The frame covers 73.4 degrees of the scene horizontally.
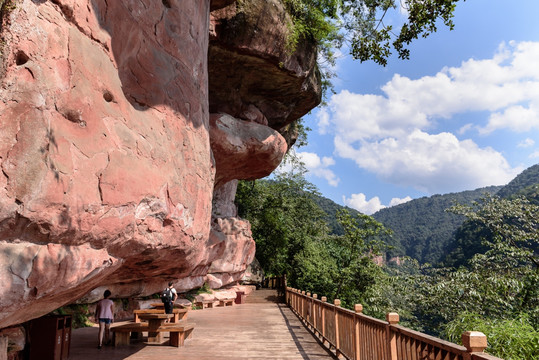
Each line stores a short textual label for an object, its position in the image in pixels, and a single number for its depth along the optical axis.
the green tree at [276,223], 33.47
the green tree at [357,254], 27.31
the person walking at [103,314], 8.36
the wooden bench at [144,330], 8.60
